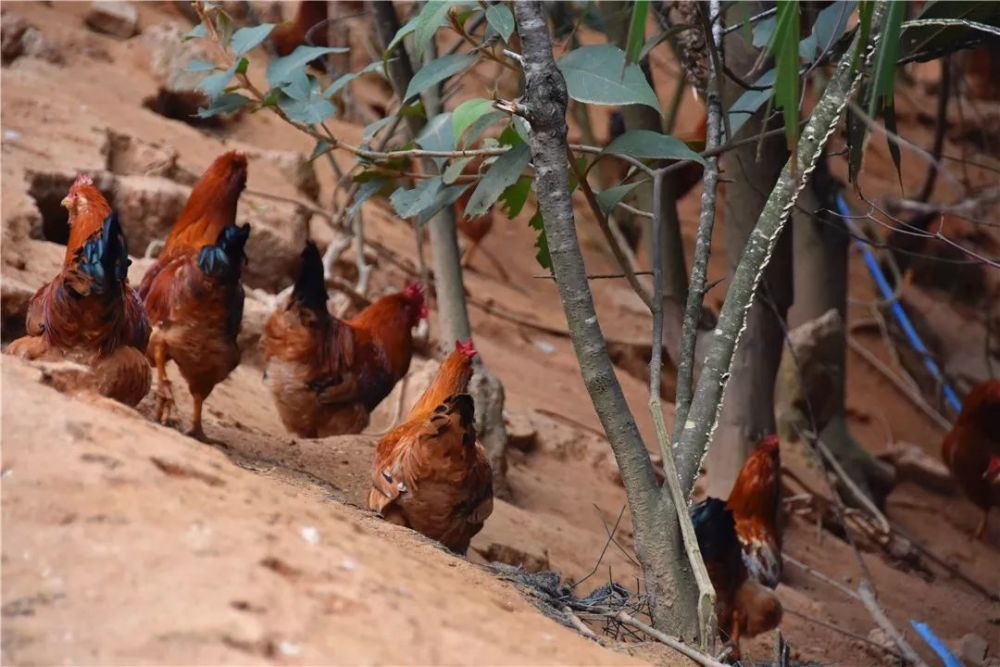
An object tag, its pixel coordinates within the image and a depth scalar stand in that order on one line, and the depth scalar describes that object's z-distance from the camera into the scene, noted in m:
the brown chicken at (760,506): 10.74
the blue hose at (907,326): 19.94
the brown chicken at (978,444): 15.66
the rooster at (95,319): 7.15
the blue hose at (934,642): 7.92
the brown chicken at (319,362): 9.98
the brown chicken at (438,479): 7.68
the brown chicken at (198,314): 8.73
